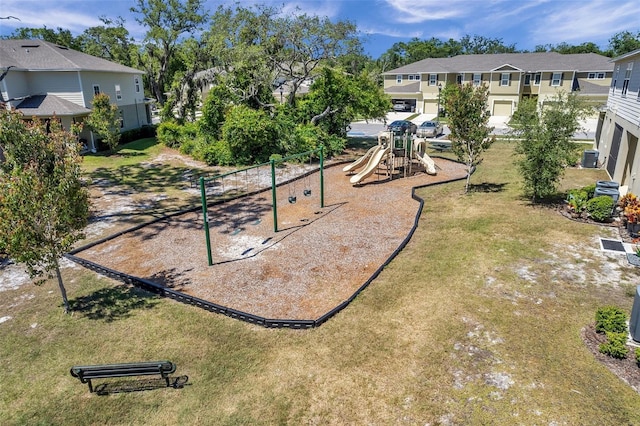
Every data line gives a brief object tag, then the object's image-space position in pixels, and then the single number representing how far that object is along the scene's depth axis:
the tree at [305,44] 28.44
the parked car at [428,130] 37.59
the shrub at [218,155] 26.73
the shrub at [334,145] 29.44
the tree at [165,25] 41.69
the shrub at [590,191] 16.80
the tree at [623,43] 71.44
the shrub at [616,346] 7.95
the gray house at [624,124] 17.25
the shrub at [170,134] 32.53
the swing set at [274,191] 12.35
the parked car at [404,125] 37.71
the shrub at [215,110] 28.56
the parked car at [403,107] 59.16
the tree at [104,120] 28.20
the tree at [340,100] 29.45
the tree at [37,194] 8.96
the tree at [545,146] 16.19
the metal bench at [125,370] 7.37
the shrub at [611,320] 8.48
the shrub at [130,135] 34.28
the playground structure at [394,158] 23.02
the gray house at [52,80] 28.89
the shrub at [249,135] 25.88
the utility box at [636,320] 8.31
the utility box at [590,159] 24.31
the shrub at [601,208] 14.92
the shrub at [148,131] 37.12
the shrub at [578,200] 15.77
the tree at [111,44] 48.03
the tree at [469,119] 18.16
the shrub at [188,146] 29.93
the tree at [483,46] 99.94
